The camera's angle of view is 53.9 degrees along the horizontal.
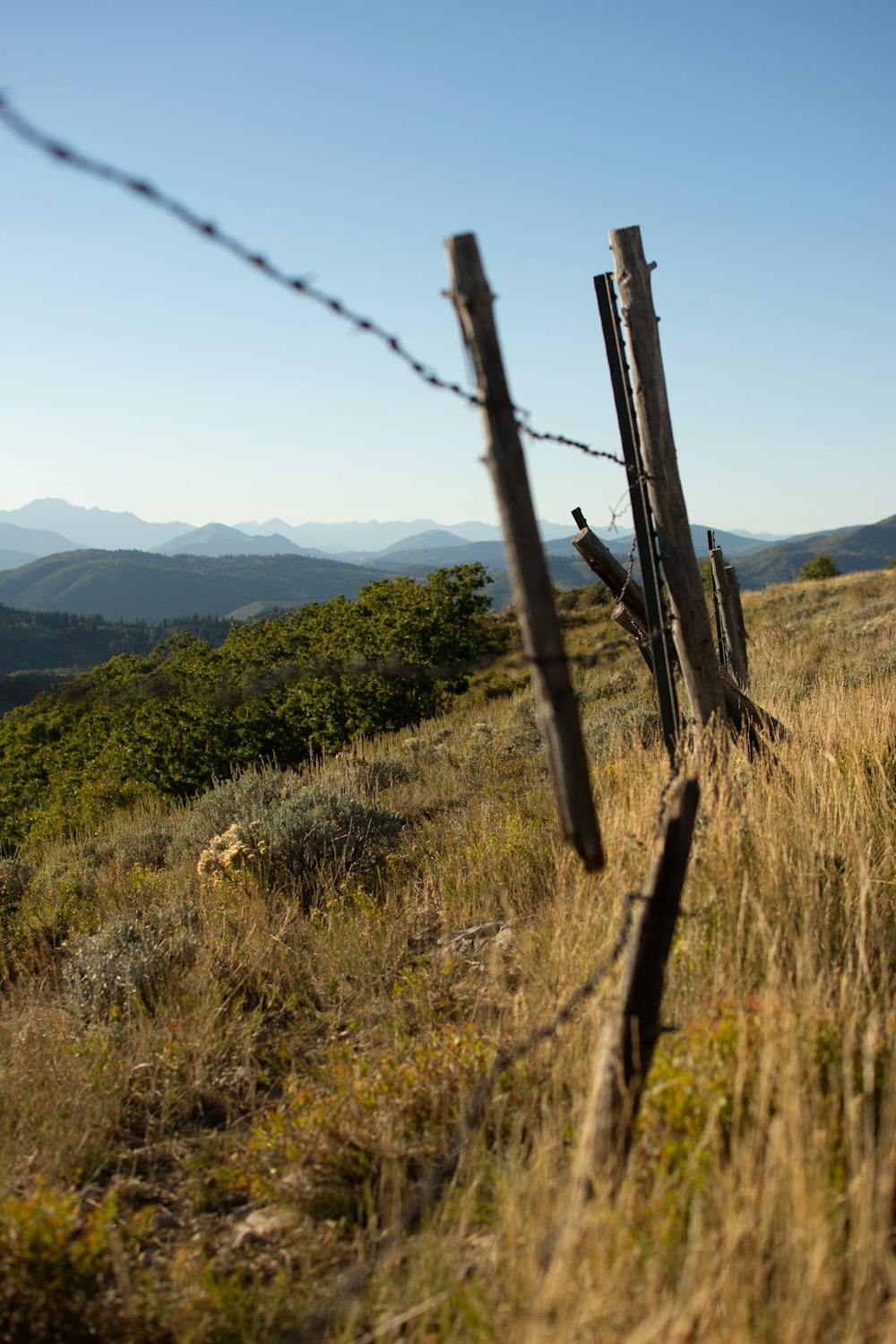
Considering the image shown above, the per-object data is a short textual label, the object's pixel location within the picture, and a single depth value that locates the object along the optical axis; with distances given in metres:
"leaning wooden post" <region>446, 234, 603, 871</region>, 2.18
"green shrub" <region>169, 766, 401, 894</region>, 6.25
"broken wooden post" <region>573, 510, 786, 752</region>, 4.79
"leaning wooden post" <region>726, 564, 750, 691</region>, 9.83
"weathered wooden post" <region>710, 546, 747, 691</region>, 8.67
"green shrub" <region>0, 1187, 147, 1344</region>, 2.21
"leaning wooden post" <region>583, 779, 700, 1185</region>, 2.22
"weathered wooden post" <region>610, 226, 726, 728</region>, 4.16
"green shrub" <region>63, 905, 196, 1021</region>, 4.38
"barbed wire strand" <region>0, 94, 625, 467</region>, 1.89
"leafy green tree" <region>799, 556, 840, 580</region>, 50.98
